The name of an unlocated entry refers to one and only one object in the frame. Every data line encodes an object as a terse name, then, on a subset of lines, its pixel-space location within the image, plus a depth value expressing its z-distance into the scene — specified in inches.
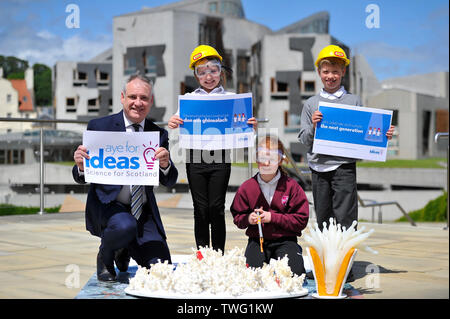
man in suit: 138.7
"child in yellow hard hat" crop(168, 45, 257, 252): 156.1
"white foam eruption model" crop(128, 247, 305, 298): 118.5
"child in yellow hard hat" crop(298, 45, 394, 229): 157.2
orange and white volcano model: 123.8
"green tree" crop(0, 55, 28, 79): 3444.9
